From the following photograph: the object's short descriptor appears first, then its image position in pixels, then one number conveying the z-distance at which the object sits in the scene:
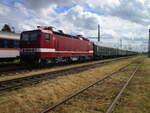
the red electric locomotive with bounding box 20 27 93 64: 15.94
